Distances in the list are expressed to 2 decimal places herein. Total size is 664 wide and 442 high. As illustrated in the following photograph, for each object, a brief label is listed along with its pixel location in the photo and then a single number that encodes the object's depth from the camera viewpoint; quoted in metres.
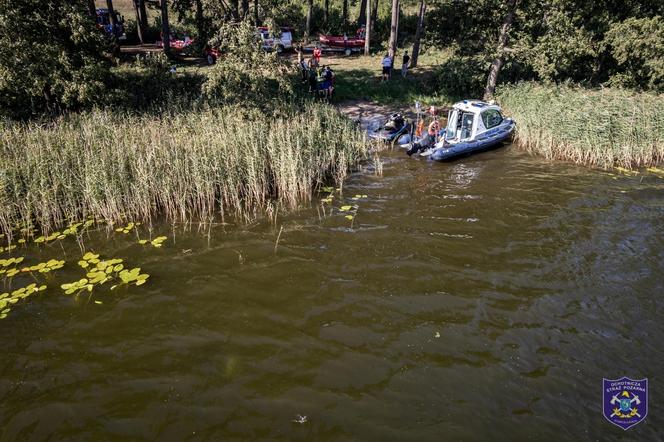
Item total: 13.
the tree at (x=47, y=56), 11.87
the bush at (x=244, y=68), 12.23
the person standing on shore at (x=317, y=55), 22.91
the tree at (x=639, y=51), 16.61
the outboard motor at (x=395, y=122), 15.72
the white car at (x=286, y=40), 27.95
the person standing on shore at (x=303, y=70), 19.92
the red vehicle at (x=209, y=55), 23.23
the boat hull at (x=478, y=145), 13.70
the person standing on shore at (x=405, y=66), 22.74
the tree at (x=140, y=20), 27.38
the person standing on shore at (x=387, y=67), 21.83
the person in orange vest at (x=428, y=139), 14.18
